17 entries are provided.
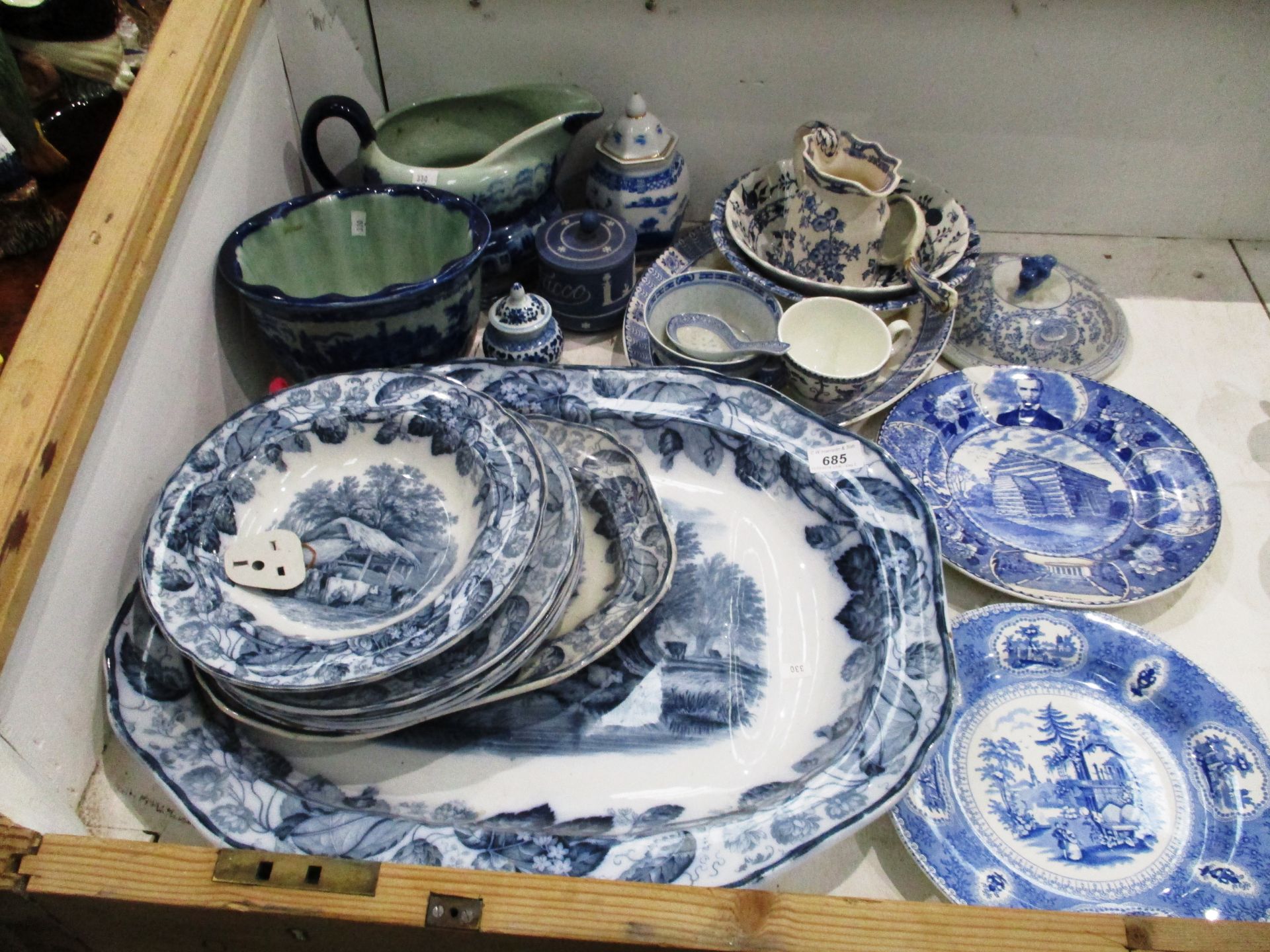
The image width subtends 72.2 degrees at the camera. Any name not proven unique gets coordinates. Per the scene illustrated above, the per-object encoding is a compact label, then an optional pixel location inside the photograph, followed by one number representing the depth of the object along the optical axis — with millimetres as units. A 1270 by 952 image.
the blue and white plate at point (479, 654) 586
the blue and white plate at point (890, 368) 969
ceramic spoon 1027
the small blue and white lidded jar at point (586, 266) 1000
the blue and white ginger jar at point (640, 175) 1061
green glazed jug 974
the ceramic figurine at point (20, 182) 688
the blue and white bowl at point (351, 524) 588
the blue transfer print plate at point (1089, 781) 680
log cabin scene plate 852
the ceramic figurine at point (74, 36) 795
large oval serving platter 599
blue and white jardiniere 795
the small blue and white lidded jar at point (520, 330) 922
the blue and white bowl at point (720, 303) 1033
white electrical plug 659
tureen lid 1046
